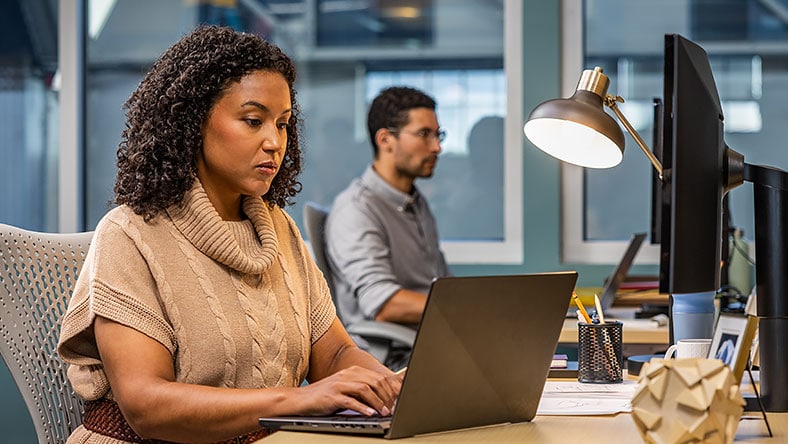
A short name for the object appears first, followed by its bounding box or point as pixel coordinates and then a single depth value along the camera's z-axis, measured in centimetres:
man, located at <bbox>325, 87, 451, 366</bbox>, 315
